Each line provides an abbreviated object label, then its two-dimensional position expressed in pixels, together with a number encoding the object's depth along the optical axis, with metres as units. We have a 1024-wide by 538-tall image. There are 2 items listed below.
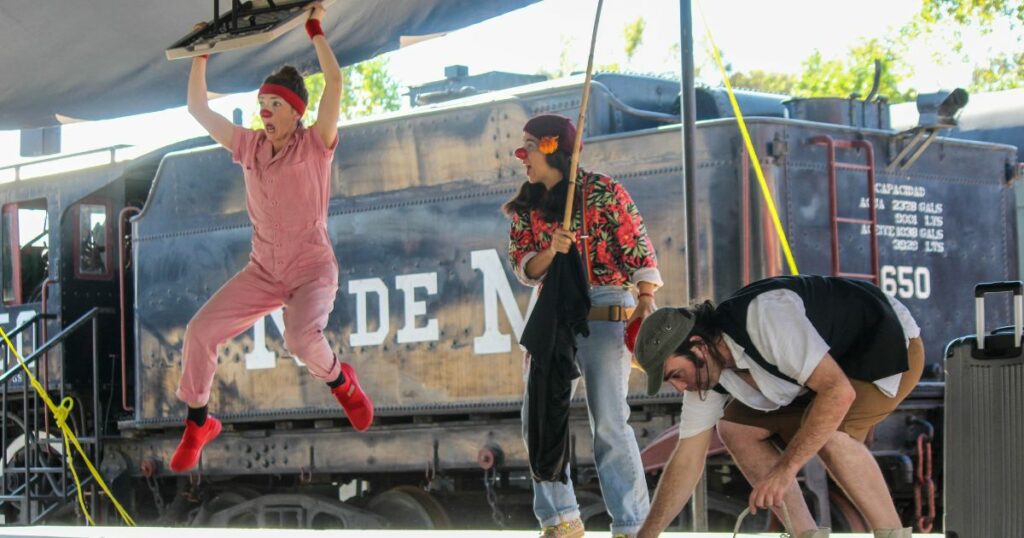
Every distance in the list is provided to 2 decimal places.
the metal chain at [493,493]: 9.15
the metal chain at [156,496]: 10.62
